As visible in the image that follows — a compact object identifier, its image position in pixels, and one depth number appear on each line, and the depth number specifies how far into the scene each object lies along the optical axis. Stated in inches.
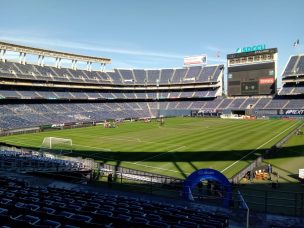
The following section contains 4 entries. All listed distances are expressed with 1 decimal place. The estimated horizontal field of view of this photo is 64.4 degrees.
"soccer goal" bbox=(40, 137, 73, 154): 1315.7
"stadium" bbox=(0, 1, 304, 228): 377.4
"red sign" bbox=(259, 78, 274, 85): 3091.5
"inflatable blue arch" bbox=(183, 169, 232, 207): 543.8
